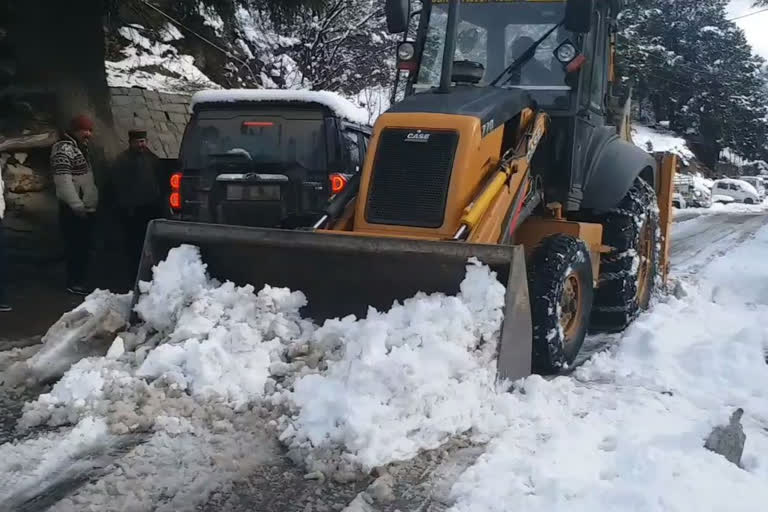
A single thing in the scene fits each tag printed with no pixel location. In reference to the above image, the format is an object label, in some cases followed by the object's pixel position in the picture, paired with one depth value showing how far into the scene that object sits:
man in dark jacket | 8.38
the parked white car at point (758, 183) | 39.92
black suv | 7.61
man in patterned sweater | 7.64
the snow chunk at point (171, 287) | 4.64
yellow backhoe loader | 4.58
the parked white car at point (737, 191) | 36.31
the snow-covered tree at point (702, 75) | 46.06
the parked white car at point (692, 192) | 32.09
